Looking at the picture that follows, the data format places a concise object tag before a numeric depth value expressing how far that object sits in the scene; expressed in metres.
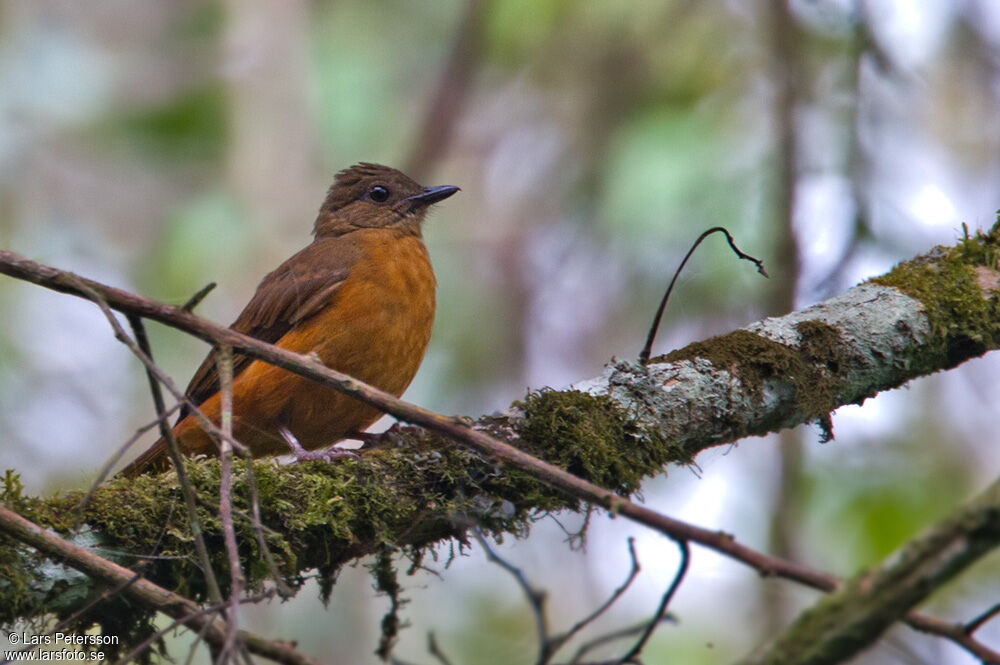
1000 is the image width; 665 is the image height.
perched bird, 5.14
